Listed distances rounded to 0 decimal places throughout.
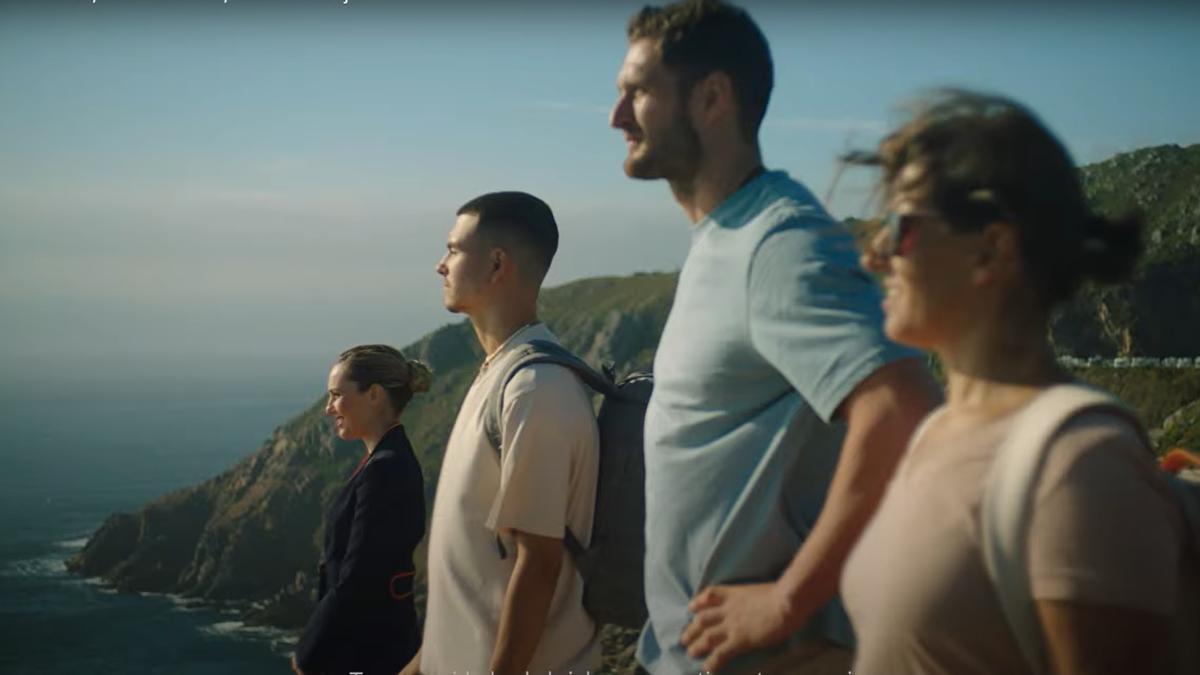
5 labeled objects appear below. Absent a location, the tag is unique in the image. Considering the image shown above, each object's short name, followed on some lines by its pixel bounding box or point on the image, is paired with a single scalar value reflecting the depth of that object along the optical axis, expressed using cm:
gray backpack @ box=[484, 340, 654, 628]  459
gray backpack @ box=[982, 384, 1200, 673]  209
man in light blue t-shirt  291
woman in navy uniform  578
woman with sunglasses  202
